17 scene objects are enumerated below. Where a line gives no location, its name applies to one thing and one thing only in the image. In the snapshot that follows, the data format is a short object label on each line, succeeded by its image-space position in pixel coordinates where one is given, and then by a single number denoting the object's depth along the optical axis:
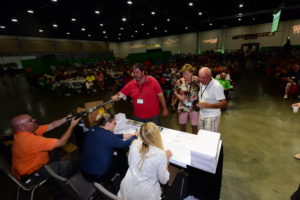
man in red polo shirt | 2.52
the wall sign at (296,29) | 14.47
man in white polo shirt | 2.21
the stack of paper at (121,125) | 2.31
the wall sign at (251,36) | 16.40
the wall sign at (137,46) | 29.38
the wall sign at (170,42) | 25.01
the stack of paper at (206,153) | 1.39
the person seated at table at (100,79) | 9.25
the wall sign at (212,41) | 20.30
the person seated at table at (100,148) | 1.62
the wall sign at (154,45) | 26.99
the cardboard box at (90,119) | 2.50
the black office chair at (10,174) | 1.63
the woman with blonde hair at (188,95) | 2.74
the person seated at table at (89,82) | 8.50
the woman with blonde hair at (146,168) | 1.28
